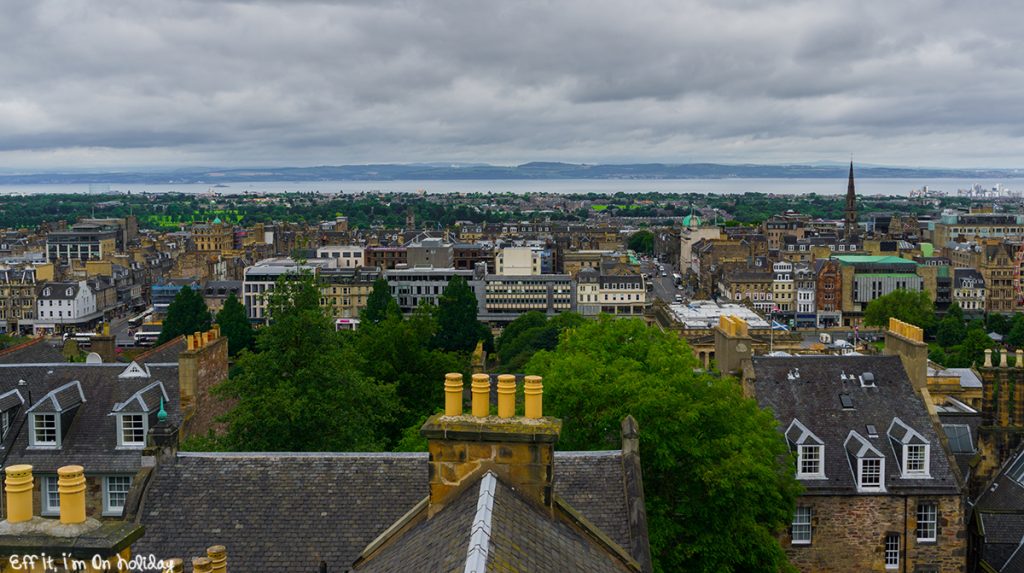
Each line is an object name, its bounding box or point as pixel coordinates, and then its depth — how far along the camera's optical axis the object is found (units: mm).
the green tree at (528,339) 99938
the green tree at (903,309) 136375
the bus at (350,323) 136075
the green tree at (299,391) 31125
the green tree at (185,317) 103188
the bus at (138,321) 149625
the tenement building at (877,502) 31703
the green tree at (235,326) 100938
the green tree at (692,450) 26578
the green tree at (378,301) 110125
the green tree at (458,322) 105250
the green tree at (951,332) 125062
